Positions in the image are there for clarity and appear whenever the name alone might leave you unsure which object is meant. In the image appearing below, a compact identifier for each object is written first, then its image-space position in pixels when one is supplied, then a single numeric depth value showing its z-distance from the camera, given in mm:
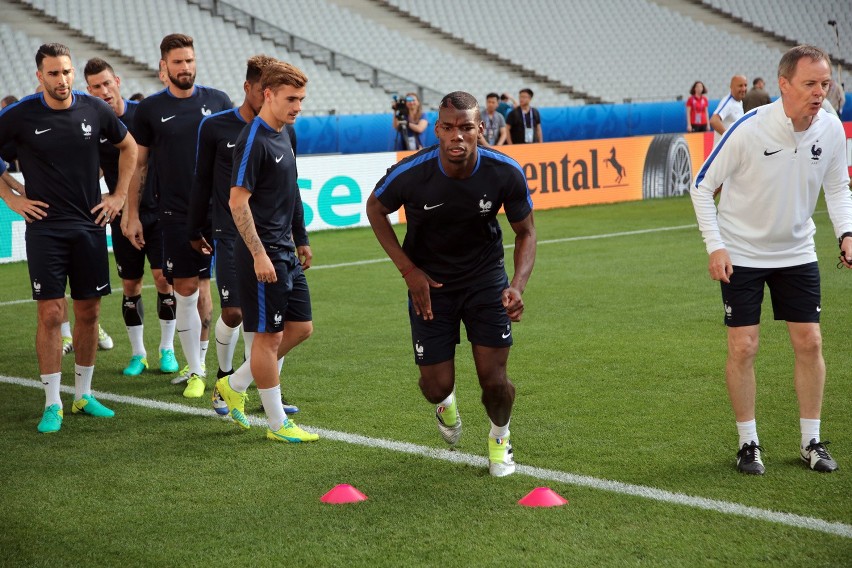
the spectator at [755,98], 13805
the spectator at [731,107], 13766
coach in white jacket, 4910
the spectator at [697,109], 24109
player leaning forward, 4887
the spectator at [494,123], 21078
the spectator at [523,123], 21078
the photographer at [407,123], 20766
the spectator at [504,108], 22875
